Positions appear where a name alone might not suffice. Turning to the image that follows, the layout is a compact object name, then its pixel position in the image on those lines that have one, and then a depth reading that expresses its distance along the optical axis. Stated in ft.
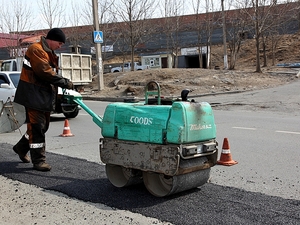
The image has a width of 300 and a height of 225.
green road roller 13.92
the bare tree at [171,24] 122.83
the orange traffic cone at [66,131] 31.87
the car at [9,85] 41.46
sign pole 73.56
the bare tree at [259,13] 80.74
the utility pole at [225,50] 93.45
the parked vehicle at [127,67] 143.42
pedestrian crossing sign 70.95
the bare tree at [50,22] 111.86
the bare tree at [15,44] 113.89
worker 18.42
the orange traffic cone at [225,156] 21.12
